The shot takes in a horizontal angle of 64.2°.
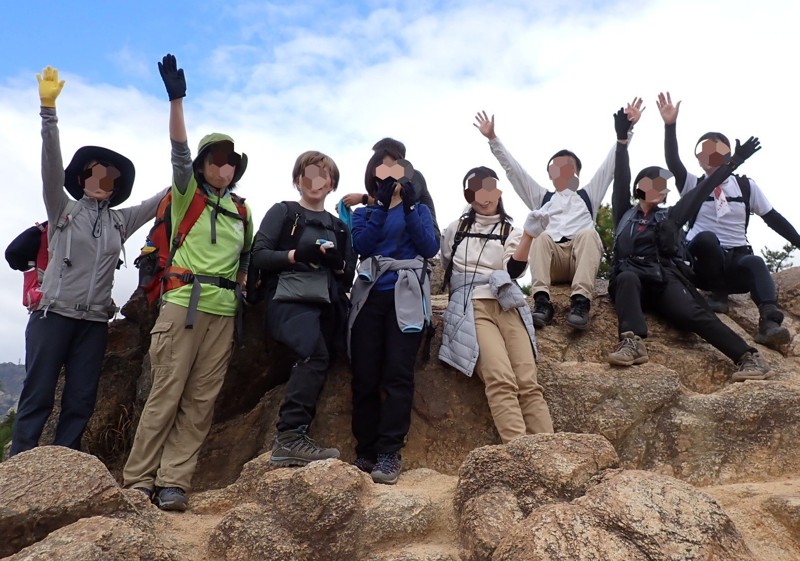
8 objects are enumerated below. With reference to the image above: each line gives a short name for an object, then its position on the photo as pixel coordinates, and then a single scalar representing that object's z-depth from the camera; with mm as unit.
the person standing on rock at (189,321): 4941
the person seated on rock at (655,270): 6012
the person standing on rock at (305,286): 4883
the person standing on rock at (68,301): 5043
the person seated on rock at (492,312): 5137
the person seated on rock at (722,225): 7055
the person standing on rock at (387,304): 5039
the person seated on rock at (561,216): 6848
